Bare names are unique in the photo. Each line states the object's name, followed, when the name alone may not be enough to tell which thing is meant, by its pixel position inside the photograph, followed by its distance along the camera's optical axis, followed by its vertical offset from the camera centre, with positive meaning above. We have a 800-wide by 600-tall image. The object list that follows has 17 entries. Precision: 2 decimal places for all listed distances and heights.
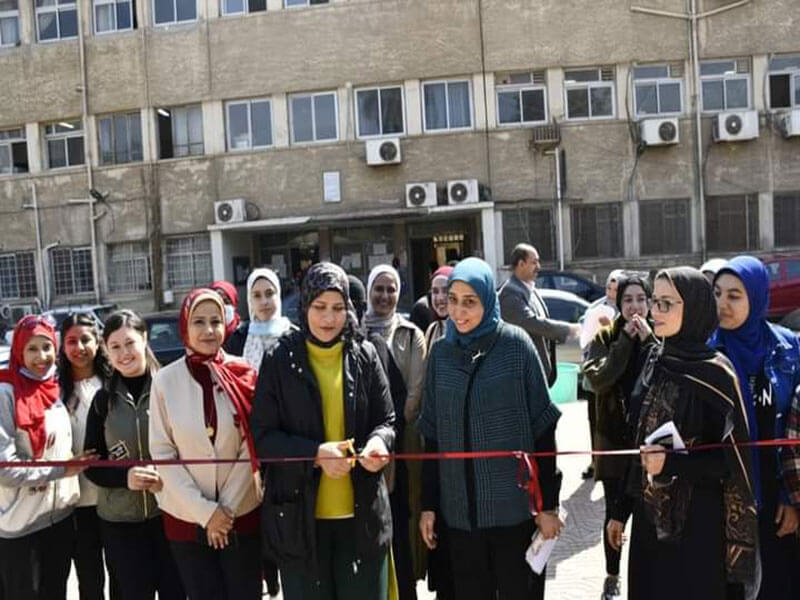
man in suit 5.69 -0.37
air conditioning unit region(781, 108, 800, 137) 18.27 +3.37
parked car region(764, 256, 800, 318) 14.42 -0.79
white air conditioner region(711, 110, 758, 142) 18.41 +3.38
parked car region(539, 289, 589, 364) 12.05 -0.83
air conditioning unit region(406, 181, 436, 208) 18.77 +2.06
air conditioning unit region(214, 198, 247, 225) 19.36 +1.96
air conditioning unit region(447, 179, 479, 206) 18.62 +2.06
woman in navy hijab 3.11 -0.67
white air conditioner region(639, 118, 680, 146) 18.33 +3.35
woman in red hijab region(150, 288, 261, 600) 3.04 -0.85
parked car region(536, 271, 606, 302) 15.17 -0.51
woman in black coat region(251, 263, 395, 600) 2.87 -0.77
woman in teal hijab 2.98 -0.74
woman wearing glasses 2.75 -0.87
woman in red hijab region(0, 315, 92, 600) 3.40 -0.94
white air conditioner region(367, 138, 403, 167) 18.84 +3.31
